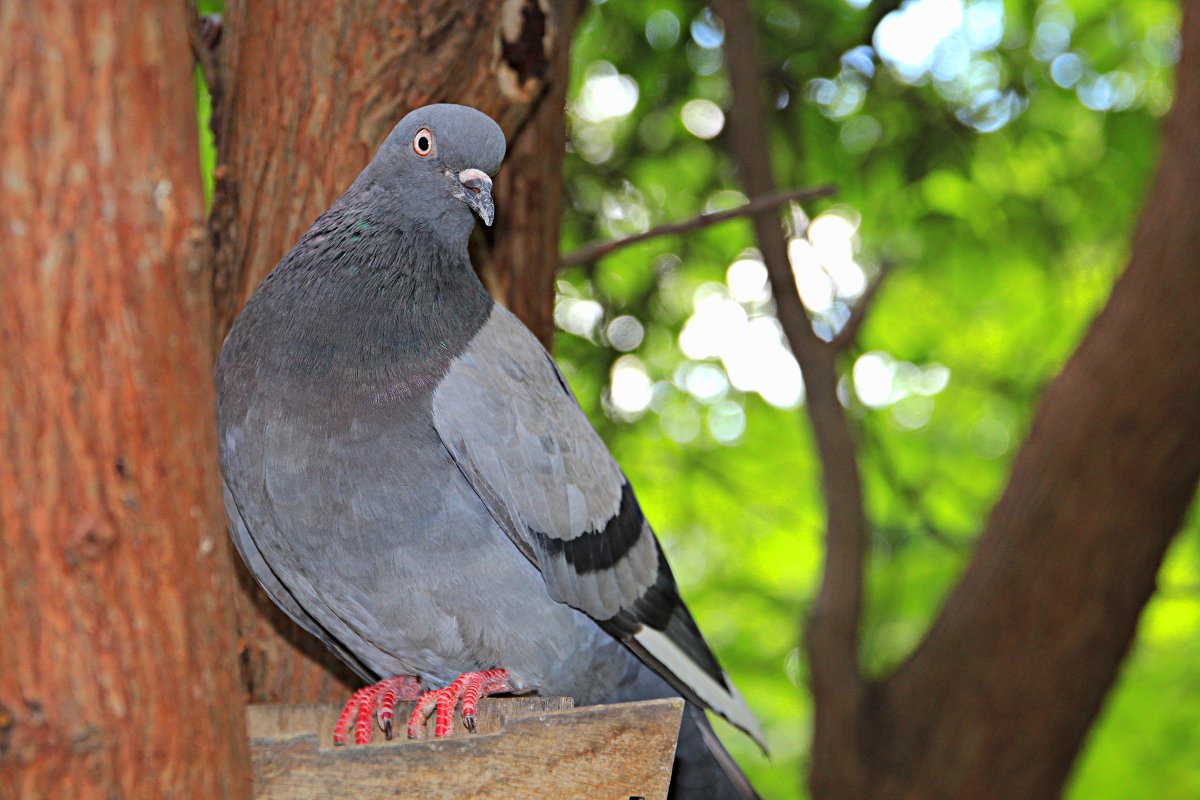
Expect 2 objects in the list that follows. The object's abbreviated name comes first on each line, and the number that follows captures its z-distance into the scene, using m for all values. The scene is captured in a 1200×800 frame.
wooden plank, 3.92
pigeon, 4.70
